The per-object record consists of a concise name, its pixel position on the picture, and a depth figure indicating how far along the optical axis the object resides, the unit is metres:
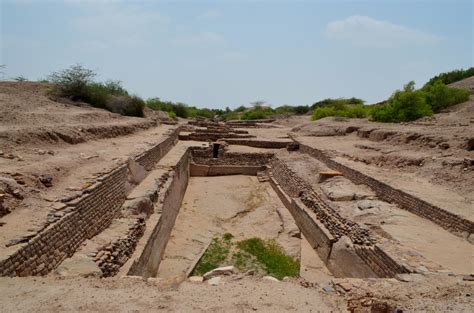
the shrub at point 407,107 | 17.38
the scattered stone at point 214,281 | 4.00
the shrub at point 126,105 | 19.62
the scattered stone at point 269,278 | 4.15
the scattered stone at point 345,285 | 4.02
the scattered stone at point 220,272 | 5.00
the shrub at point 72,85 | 18.12
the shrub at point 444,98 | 19.58
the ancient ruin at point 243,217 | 4.40
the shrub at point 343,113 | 26.27
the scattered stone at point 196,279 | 4.09
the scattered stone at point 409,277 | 4.28
